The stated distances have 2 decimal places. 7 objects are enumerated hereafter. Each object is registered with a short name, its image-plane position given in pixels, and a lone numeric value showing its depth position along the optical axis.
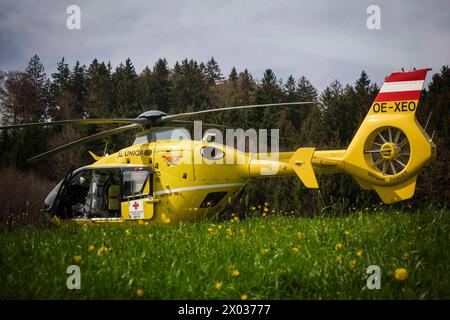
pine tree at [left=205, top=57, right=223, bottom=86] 82.79
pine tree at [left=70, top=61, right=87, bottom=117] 69.00
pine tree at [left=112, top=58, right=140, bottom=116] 60.15
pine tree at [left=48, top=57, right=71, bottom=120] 59.61
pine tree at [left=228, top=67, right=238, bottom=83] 74.81
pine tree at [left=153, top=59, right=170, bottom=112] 64.06
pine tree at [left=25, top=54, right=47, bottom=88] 70.31
